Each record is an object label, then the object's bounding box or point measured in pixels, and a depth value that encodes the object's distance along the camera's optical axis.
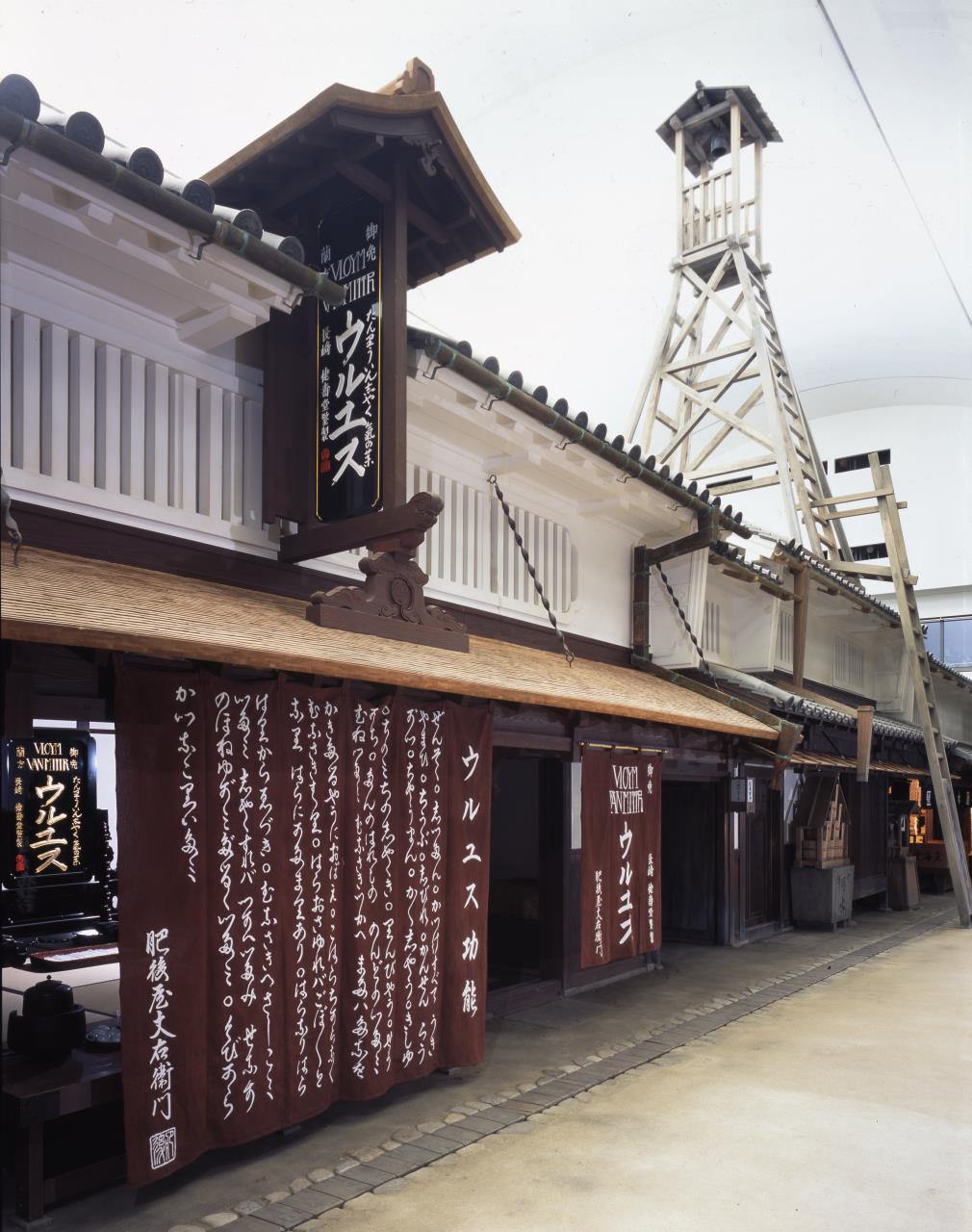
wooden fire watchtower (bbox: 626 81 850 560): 16.98
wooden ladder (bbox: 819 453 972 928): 15.27
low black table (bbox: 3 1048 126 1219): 4.47
